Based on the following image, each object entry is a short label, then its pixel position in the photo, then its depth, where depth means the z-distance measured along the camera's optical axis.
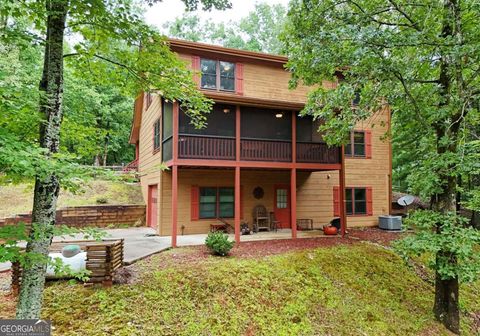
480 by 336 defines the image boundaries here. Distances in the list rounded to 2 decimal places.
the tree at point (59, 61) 3.90
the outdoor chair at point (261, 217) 12.00
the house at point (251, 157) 9.66
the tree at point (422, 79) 5.72
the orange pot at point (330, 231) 11.34
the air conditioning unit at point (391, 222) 12.86
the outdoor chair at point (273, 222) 12.15
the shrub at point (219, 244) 7.81
